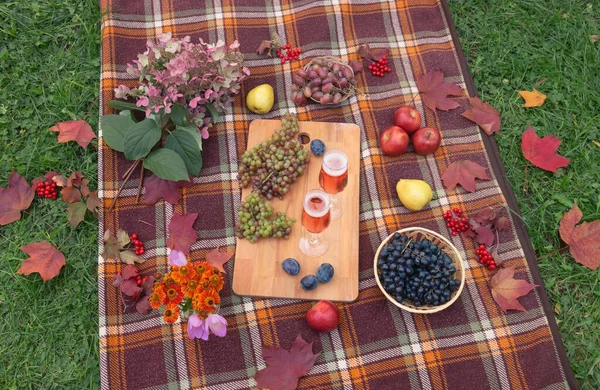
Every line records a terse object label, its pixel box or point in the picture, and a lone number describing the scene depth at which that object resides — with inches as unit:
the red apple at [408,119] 73.9
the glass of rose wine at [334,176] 66.9
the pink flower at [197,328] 53.3
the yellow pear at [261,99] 74.6
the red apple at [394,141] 72.4
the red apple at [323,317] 62.0
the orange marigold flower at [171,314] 49.4
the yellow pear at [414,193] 68.7
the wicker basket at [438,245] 60.1
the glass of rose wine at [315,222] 63.1
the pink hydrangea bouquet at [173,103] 66.2
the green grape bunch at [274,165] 67.7
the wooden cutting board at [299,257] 64.7
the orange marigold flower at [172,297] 50.0
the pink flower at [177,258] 54.4
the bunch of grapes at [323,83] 75.8
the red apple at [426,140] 72.2
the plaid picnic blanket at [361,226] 62.6
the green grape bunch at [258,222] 65.5
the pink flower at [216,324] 54.8
